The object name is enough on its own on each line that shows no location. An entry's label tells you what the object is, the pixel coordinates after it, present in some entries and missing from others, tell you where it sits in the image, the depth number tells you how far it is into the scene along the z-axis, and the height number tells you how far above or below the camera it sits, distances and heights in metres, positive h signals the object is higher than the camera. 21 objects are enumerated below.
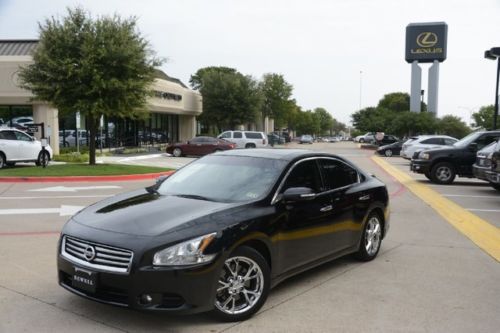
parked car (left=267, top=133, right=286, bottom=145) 56.61 -0.84
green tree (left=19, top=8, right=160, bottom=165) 18.02 +2.23
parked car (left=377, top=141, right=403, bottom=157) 38.16 -1.14
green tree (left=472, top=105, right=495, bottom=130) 74.21 +2.84
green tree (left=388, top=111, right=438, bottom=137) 49.34 +0.99
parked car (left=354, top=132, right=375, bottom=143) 67.17 -0.62
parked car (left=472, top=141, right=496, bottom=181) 13.31 -0.73
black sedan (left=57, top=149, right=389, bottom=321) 4.25 -0.93
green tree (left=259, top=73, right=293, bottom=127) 69.81 +5.23
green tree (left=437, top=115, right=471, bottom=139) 48.97 +0.57
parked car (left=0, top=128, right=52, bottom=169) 19.25 -0.70
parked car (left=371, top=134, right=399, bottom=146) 46.38 -0.59
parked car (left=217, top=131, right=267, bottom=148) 38.75 -0.46
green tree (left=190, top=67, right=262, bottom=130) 50.66 +3.17
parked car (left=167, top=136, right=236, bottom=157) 32.56 -0.92
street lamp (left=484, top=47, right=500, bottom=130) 24.35 +3.74
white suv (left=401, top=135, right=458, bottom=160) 27.89 -0.49
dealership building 27.11 +1.04
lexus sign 61.00 +10.75
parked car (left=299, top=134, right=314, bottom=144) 75.76 -0.97
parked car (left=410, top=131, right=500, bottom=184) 16.27 -0.78
